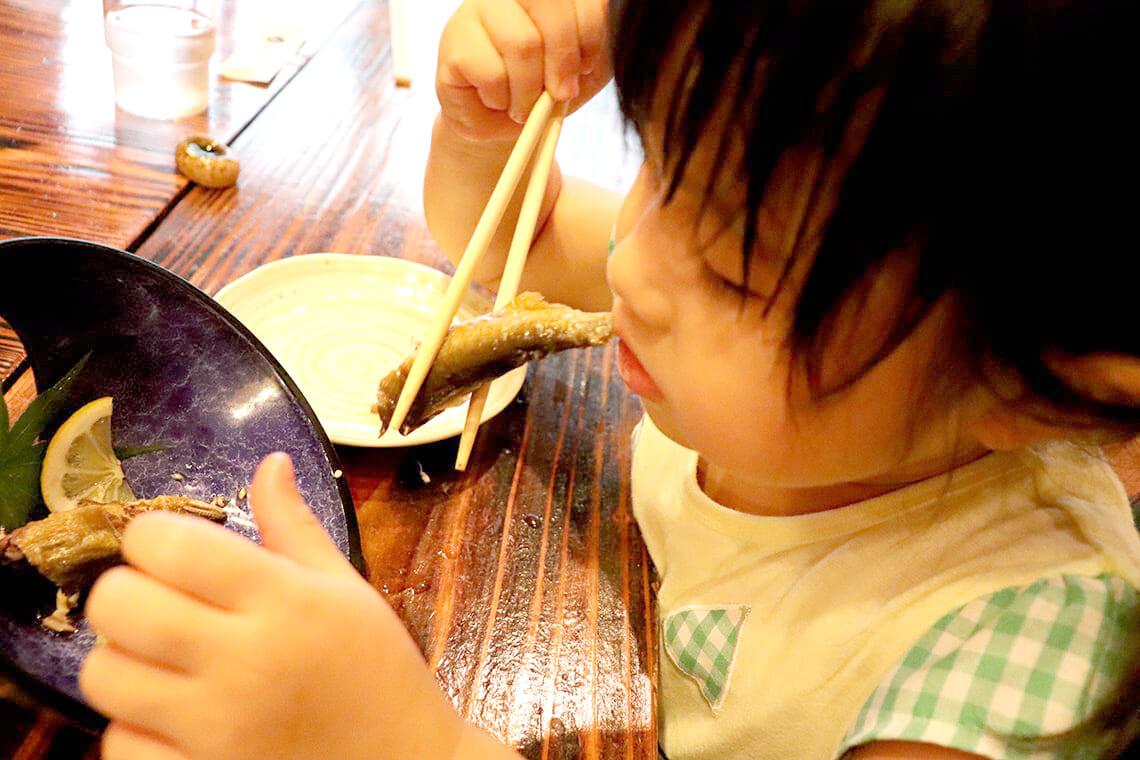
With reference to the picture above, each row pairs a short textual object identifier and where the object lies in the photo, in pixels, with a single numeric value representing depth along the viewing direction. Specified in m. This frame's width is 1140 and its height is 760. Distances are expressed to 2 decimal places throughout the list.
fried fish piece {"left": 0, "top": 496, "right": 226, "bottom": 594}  0.36
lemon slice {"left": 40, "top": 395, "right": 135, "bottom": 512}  0.40
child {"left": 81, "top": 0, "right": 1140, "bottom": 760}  0.26
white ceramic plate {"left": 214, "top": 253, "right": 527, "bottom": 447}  0.49
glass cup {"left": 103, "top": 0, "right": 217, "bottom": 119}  0.65
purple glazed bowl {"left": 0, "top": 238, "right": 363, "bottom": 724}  0.41
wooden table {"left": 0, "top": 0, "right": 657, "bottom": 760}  0.38
